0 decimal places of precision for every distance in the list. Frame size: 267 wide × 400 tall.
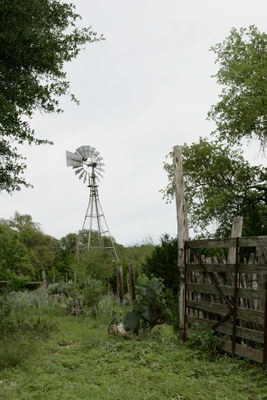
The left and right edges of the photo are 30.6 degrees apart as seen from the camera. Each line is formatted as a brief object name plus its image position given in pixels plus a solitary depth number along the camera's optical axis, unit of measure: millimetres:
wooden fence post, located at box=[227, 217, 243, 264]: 8648
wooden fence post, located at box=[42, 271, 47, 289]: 24427
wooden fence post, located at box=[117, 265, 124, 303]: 18975
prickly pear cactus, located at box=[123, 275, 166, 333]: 10109
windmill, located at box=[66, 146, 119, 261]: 28234
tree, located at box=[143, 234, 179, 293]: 14898
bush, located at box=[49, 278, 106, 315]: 15055
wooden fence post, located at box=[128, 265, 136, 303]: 16641
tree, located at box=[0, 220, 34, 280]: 11969
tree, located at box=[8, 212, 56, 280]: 41062
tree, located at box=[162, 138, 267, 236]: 23125
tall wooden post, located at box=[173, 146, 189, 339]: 9914
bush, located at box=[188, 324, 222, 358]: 8289
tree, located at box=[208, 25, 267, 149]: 22125
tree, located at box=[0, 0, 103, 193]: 9273
